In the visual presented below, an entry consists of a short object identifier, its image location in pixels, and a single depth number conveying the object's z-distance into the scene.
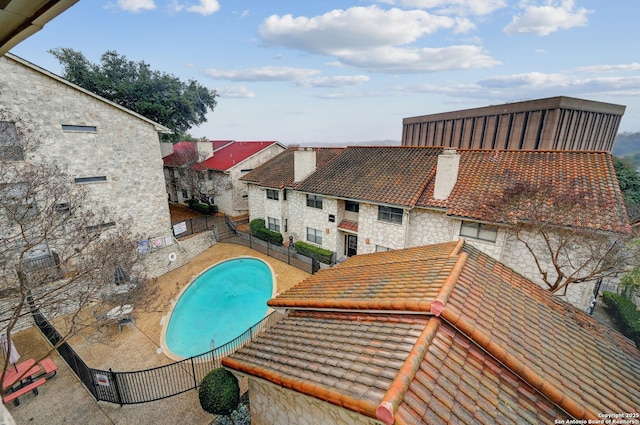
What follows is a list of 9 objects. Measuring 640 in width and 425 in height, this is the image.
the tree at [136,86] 24.14
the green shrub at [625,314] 13.70
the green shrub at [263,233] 22.49
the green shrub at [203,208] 28.80
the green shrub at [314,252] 19.65
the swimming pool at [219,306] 14.25
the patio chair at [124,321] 13.45
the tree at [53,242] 9.14
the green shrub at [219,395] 8.10
